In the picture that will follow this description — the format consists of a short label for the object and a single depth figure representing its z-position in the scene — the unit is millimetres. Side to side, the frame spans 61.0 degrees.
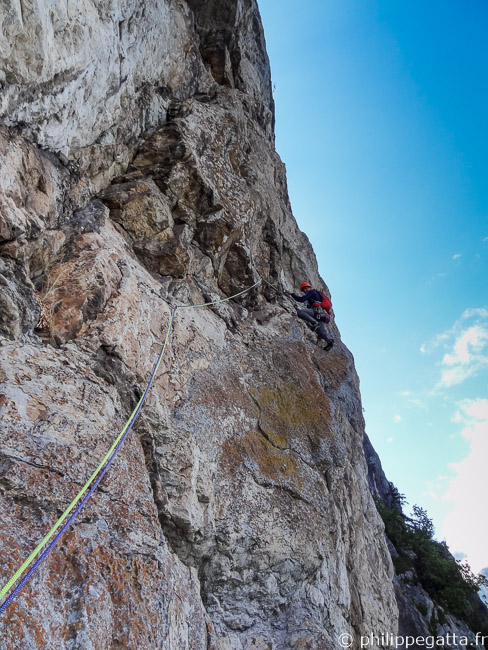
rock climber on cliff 11977
